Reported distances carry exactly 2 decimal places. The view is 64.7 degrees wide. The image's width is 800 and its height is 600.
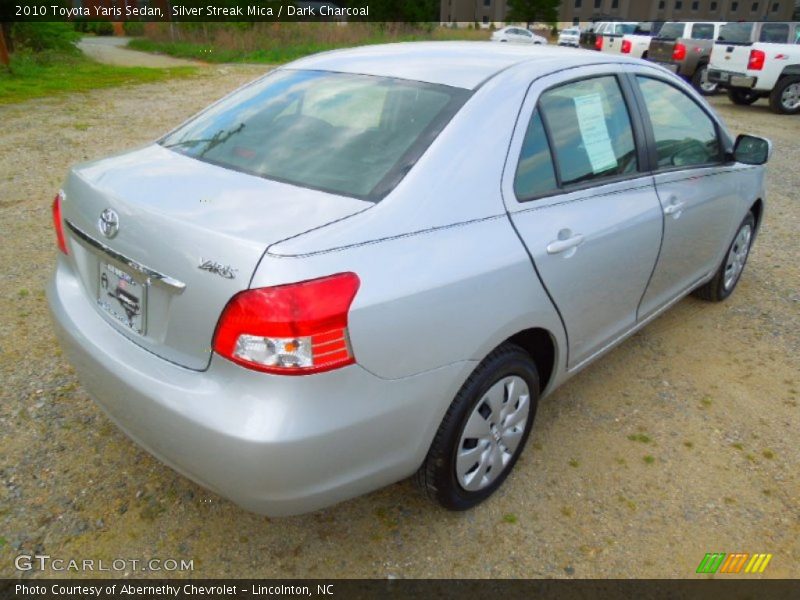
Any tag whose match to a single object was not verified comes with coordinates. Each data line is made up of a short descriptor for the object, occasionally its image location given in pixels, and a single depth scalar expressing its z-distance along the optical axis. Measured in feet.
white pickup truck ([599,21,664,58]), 55.16
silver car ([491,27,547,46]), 117.50
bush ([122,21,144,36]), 107.24
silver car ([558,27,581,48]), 110.42
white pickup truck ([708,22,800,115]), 39.73
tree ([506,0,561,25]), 178.41
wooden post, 43.46
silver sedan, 5.69
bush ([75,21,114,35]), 117.29
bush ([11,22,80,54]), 51.26
